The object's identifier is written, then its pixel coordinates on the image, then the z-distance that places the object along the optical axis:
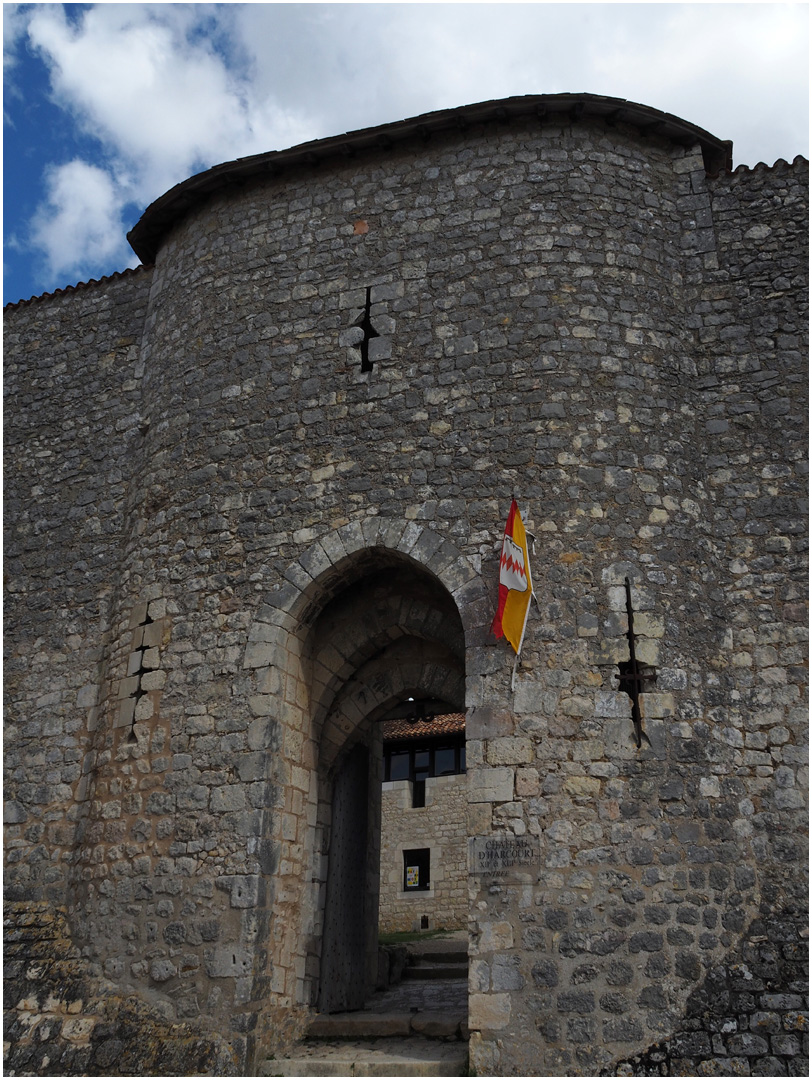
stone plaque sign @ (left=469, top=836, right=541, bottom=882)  6.05
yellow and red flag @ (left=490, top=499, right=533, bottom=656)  6.55
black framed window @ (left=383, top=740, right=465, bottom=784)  18.69
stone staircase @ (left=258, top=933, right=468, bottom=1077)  6.03
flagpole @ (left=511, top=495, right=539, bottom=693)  6.49
